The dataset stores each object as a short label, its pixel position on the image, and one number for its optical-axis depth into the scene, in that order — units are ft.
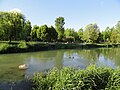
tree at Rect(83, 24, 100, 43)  114.58
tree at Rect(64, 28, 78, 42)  113.11
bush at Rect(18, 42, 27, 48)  59.70
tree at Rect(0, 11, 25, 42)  63.15
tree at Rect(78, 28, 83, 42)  126.53
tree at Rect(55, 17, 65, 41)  108.73
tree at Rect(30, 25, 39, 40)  94.33
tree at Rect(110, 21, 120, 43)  97.67
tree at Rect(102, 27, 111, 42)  128.46
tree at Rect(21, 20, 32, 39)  70.63
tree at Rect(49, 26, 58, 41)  92.06
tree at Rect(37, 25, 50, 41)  88.72
